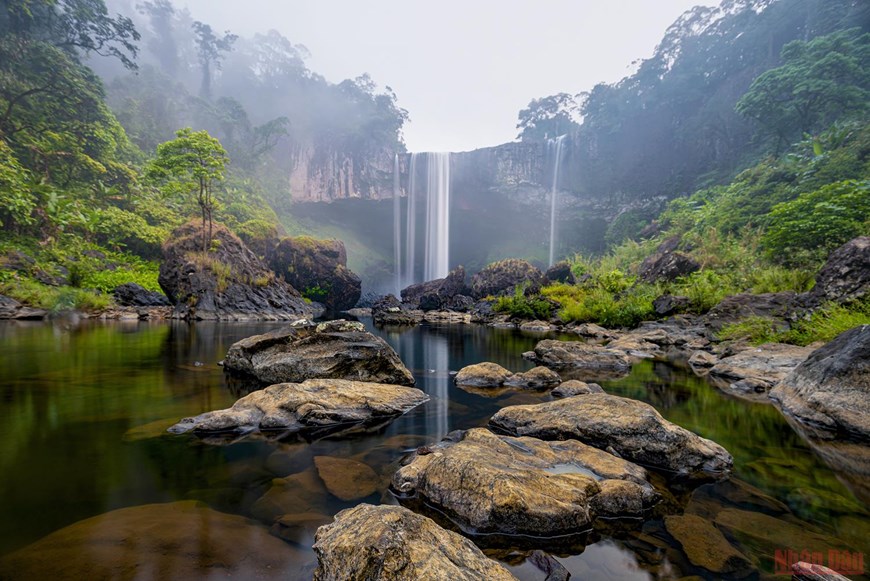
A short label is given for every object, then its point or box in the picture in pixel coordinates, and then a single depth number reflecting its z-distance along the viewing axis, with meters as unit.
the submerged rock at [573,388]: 6.22
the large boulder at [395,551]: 1.60
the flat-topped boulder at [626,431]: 3.63
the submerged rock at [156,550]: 1.96
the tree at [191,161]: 22.38
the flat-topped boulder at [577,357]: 9.36
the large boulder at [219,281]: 20.28
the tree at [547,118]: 53.06
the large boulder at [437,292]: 32.50
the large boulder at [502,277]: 31.72
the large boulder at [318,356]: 6.46
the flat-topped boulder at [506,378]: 7.21
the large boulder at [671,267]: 17.98
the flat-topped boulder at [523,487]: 2.46
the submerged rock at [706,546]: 2.17
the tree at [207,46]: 59.72
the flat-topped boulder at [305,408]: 4.36
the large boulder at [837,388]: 4.64
